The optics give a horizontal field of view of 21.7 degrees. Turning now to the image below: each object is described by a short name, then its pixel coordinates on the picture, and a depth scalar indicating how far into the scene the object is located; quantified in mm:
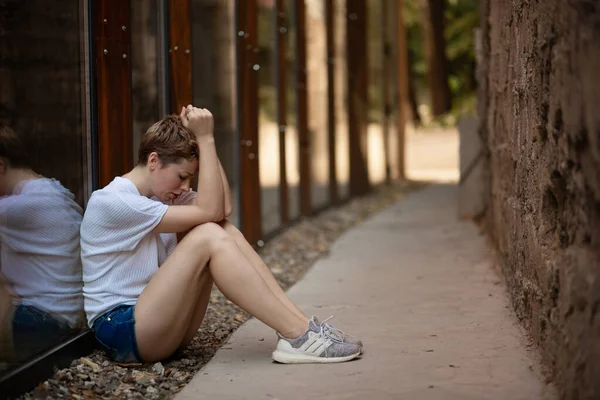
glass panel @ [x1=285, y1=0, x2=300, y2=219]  14267
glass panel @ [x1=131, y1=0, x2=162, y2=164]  7966
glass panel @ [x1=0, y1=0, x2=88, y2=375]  5808
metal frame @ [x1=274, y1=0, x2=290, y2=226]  13677
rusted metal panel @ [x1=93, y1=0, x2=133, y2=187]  7177
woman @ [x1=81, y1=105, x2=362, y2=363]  6355
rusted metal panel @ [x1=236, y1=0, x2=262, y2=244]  11787
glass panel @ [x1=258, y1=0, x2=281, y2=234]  12764
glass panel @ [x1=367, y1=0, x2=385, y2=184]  19968
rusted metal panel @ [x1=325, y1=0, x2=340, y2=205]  16773
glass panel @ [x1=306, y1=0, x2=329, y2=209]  15706
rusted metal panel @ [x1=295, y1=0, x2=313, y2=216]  15008
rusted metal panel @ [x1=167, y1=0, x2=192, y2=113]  9141
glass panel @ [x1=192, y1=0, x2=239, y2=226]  10123
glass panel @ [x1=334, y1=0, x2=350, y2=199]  17434
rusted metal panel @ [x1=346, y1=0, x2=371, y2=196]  18497
